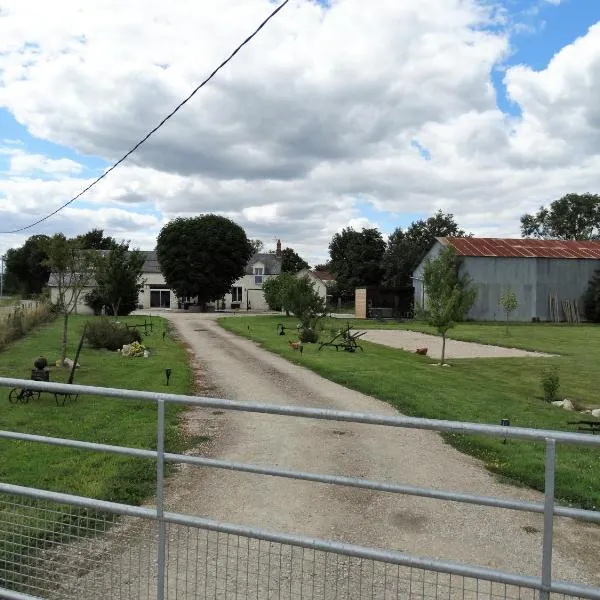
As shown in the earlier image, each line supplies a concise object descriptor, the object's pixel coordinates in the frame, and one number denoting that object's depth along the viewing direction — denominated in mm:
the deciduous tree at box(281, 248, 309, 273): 105762
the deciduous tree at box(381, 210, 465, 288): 70375
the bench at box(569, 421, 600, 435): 9969
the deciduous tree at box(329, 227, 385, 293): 78938
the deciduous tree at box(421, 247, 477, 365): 21906
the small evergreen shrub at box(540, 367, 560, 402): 14242
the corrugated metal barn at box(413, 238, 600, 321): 50594
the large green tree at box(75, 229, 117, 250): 90850
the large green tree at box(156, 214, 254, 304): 61000
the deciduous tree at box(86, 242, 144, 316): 35178
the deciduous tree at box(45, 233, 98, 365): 17094
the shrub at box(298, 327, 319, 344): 26000
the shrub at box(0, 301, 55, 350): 21642
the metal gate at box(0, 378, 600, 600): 2623
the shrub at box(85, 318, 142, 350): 22391
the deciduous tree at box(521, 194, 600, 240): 89562
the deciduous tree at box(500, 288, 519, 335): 37781
